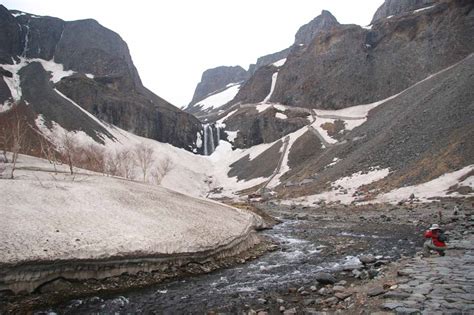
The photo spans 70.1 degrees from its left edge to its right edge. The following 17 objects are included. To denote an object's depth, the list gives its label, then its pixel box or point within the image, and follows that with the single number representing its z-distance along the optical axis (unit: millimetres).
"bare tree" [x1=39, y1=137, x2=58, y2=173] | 70075
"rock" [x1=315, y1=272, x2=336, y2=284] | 15125
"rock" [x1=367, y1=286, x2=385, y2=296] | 11457
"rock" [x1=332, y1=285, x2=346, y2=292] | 13541
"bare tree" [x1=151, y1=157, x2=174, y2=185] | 84562
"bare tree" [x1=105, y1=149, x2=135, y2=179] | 65581
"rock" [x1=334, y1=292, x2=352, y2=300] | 12320
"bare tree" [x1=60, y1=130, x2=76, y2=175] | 56553
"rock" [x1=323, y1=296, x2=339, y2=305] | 12088
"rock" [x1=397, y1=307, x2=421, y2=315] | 9186
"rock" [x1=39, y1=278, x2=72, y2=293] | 14211
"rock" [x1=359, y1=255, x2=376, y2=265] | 18219
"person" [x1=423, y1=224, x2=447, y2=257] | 17227
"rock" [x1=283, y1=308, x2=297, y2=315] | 11806
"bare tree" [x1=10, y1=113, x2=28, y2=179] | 26031
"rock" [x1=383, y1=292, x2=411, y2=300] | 10610
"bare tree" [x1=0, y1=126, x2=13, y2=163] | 60094
